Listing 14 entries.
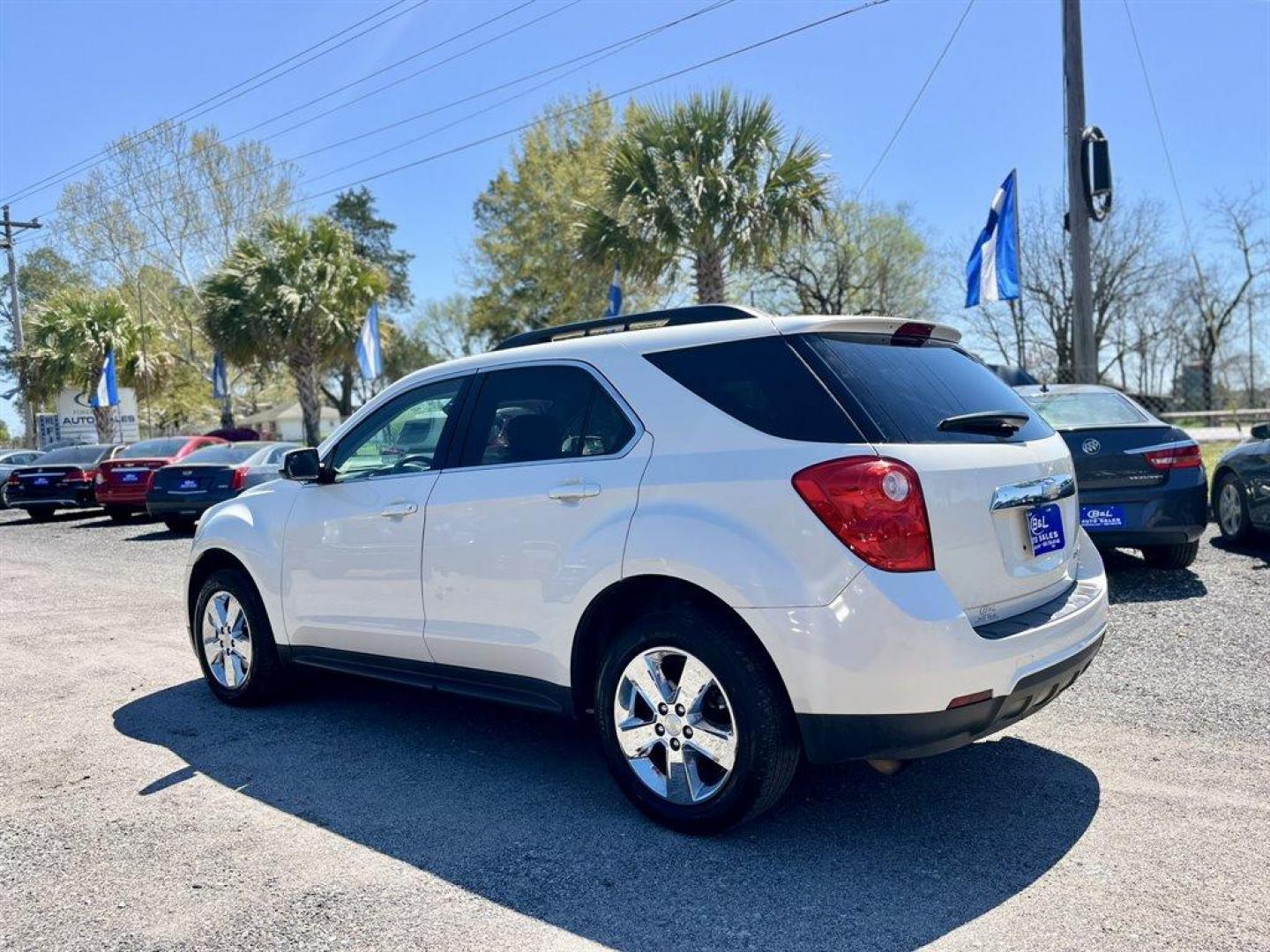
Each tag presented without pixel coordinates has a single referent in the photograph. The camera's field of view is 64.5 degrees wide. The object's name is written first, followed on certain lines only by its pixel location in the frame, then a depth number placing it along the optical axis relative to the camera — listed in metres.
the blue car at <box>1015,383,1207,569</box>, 7.12
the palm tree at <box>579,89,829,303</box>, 17.34
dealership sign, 31.77
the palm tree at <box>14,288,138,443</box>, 30.34
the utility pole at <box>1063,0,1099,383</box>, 12.73
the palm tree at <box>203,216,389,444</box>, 23.67
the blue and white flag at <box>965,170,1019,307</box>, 14.35
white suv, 3.10
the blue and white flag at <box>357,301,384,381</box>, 22.45
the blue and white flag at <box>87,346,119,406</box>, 28.23
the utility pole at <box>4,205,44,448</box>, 33.53
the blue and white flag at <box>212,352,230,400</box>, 33.22
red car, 16.73
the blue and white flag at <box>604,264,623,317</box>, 18.20
